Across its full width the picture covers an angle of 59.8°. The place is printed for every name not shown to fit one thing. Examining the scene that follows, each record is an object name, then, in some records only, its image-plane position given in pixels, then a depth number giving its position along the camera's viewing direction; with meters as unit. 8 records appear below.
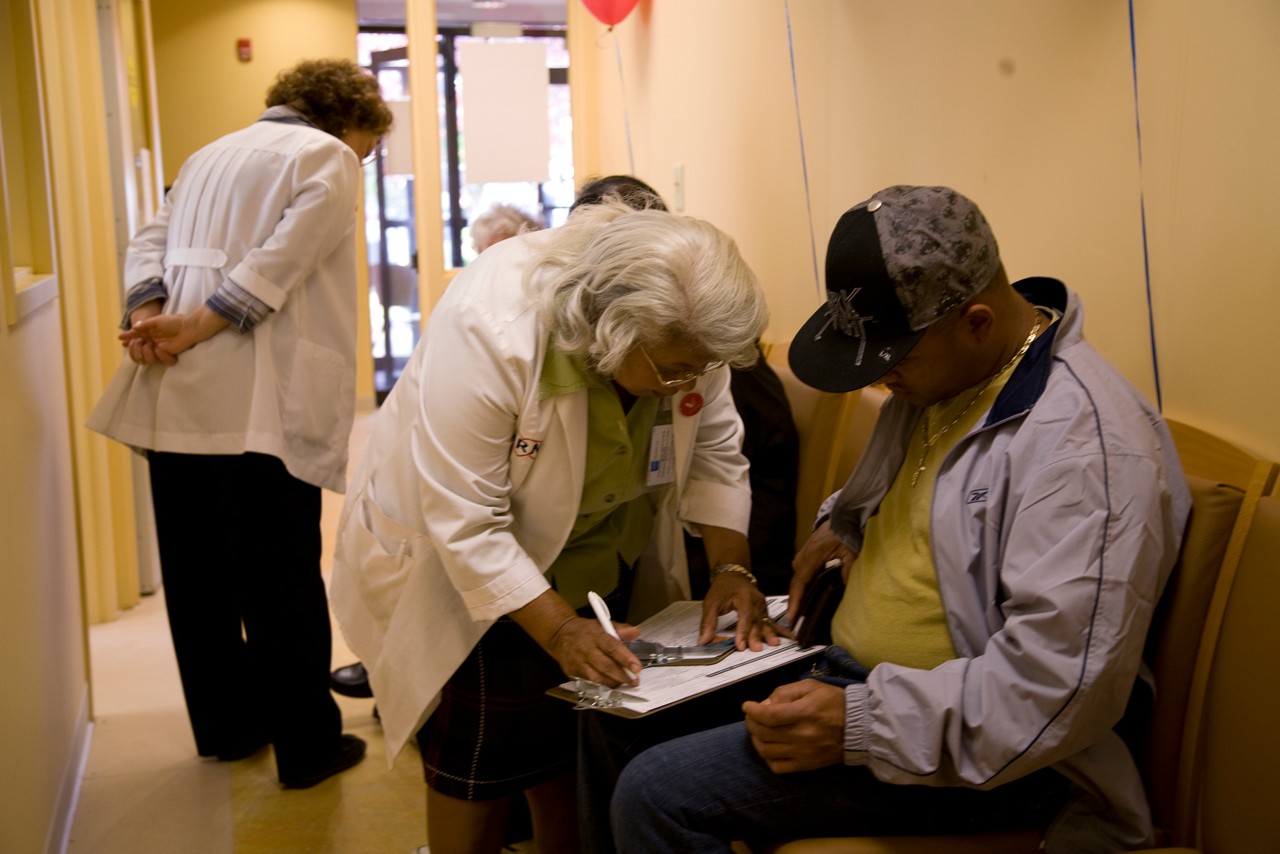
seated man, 1.25
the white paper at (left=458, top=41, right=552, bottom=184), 5.00
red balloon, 4.46
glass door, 7.34
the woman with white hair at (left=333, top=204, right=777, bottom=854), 1.63
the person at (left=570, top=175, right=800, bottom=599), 2.44
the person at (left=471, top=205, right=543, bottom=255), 3.69
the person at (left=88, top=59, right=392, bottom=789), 2.55
